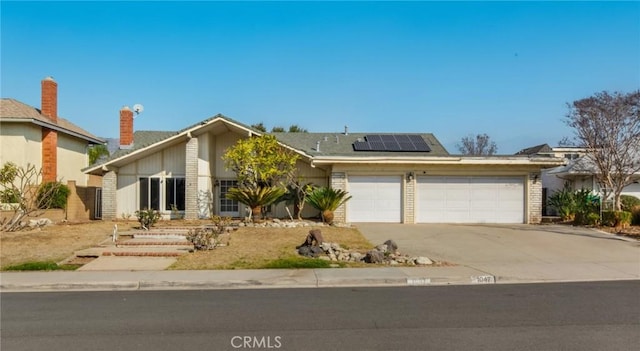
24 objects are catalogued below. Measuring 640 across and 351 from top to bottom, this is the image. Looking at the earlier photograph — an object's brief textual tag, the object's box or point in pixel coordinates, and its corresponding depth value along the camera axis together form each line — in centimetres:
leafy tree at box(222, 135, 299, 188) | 2017
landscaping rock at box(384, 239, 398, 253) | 1369
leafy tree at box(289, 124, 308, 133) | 5956
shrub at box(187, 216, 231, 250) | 1403
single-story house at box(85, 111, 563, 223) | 2172
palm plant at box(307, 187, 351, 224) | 2025
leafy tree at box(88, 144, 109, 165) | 5268
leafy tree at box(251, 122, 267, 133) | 5578
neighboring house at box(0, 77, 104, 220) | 2214
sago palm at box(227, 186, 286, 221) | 2008
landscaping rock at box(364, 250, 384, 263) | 1253
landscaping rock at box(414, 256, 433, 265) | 1244
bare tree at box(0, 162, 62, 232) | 1731
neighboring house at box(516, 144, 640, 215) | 2720
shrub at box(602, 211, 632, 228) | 1966
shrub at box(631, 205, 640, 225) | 2053
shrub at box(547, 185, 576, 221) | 2309
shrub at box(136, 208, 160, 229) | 1772
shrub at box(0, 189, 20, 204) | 1756
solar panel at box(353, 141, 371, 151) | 2510
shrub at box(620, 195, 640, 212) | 2461
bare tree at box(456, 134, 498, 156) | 5959
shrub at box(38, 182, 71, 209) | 2056
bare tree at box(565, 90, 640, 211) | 2236
